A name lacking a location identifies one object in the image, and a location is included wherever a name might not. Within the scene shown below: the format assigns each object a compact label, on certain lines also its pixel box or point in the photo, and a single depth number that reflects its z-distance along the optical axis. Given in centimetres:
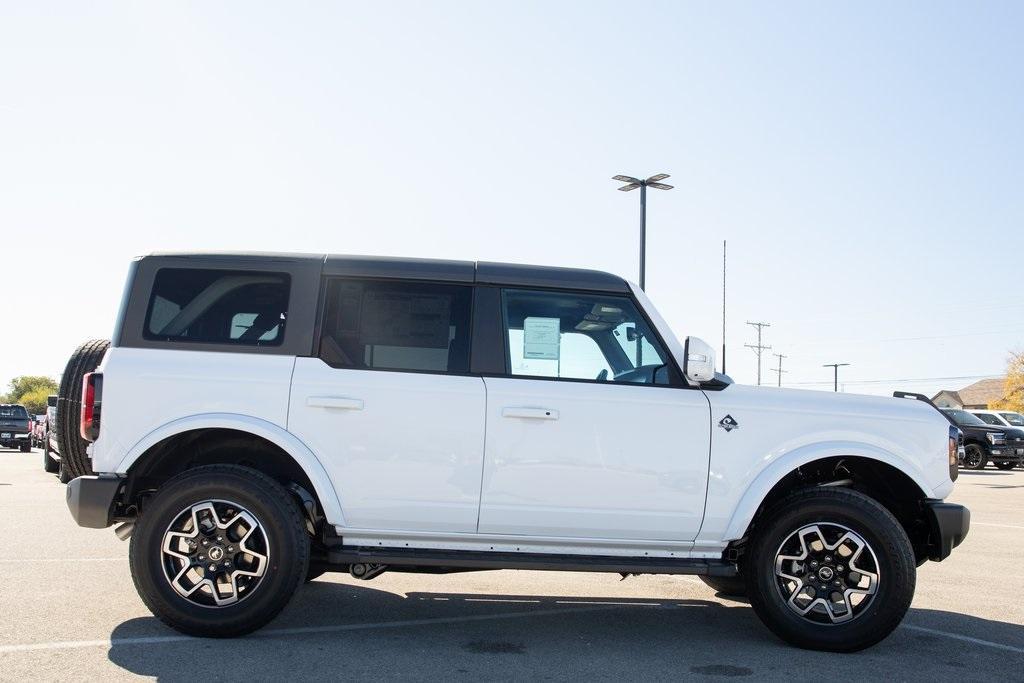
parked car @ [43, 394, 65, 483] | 1150
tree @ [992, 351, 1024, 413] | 8162
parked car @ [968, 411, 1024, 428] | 3055
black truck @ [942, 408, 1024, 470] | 2844
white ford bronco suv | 512
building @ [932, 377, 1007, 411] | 11075
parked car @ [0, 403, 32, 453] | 3588
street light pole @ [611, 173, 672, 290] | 2302
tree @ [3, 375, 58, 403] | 13775
